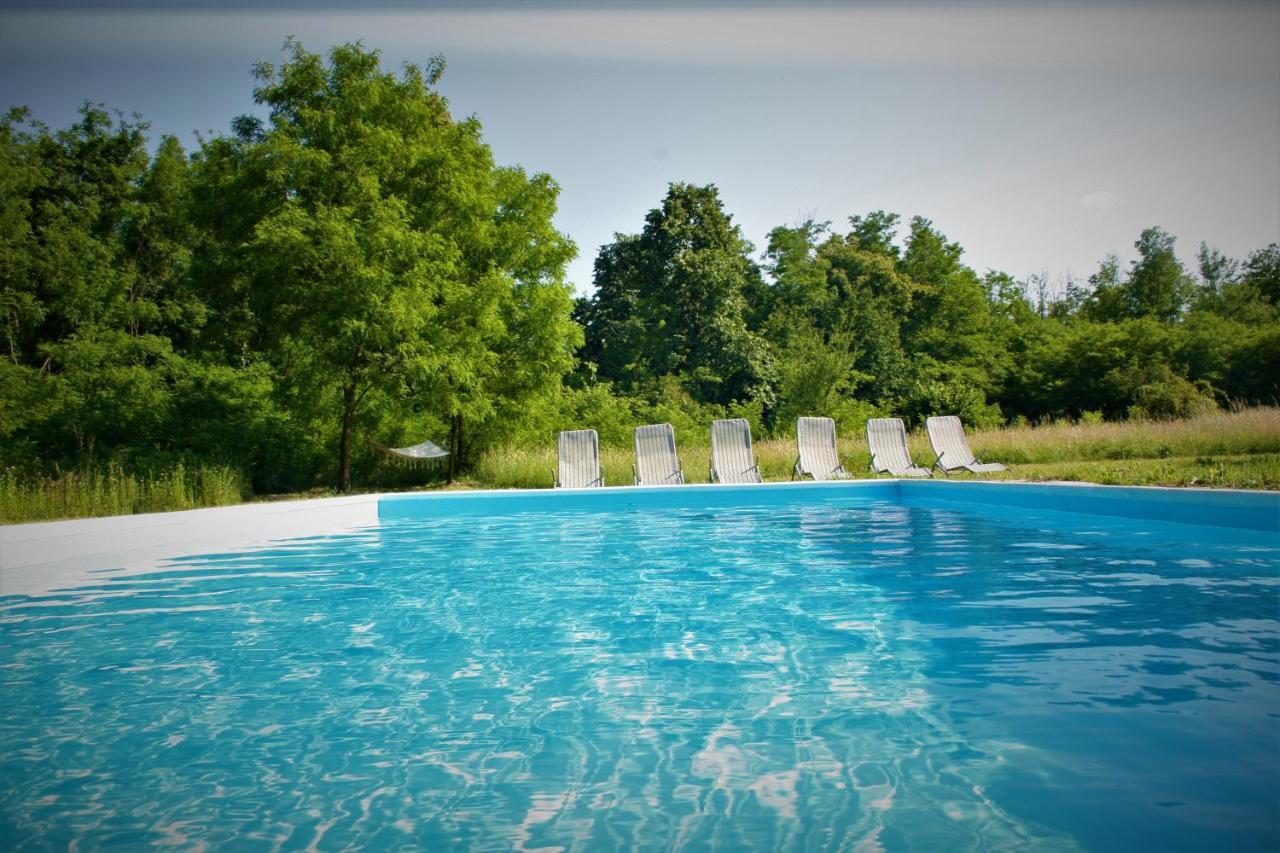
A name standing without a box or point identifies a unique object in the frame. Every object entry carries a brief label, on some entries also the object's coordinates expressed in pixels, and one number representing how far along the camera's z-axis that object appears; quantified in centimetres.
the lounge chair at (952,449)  1309
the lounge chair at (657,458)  1284
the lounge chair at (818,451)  1292
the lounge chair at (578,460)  1257
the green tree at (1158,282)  3350
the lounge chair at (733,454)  1291
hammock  1371
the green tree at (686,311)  2442
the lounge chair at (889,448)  1323
